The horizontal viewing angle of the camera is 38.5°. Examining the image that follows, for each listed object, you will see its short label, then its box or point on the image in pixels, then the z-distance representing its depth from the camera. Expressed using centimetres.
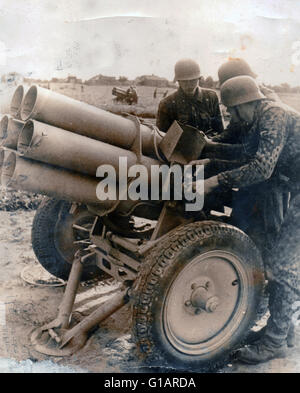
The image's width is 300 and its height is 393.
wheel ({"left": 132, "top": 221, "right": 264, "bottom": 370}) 277
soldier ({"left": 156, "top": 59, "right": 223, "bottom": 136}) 439
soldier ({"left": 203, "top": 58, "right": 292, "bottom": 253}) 341
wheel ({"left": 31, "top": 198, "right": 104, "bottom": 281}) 417
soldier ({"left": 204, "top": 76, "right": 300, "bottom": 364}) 302
